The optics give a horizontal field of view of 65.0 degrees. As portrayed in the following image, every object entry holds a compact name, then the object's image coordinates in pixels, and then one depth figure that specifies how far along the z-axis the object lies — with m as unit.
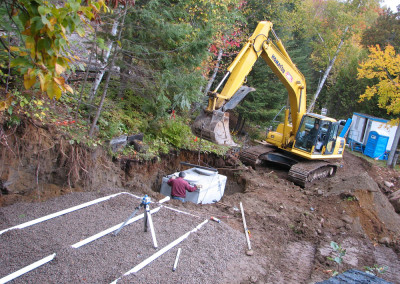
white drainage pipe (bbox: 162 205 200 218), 6.59
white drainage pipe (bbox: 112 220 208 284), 4.44
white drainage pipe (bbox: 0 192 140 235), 4.96
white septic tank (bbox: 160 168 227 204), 8.86
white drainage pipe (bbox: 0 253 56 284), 3.79
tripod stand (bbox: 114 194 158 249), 5.06
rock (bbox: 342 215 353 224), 8.58
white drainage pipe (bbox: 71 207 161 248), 4.72
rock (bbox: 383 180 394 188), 14.27
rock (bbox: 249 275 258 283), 5.08
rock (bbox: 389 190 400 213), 11.20
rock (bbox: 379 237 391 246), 7.74
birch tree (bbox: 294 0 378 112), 20.30
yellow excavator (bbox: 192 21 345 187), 8.72
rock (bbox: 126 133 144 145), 9.81
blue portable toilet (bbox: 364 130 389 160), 19.38
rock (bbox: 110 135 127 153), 8.90
